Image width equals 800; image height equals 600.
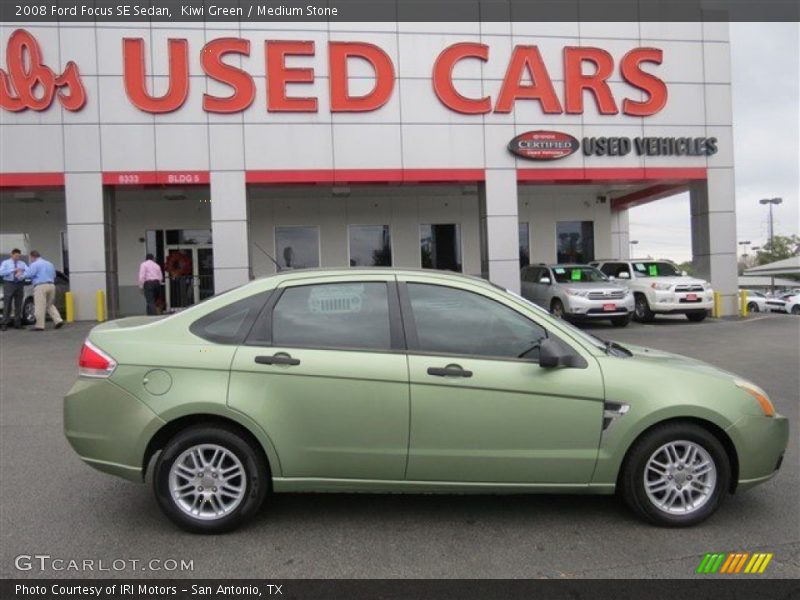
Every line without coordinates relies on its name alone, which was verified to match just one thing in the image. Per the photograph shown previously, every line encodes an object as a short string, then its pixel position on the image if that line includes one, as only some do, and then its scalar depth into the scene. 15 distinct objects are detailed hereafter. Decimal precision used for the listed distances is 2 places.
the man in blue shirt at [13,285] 14.11
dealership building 15.75
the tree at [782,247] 82.38
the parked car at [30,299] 15.27
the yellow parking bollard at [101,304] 15.84
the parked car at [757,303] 34.59
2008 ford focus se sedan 3.73
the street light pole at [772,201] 66.95
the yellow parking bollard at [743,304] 17.97
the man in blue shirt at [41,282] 14.22
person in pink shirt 15.72
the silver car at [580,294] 15.13
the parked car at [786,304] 35.50
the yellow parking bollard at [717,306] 17.86
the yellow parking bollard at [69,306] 15.83
